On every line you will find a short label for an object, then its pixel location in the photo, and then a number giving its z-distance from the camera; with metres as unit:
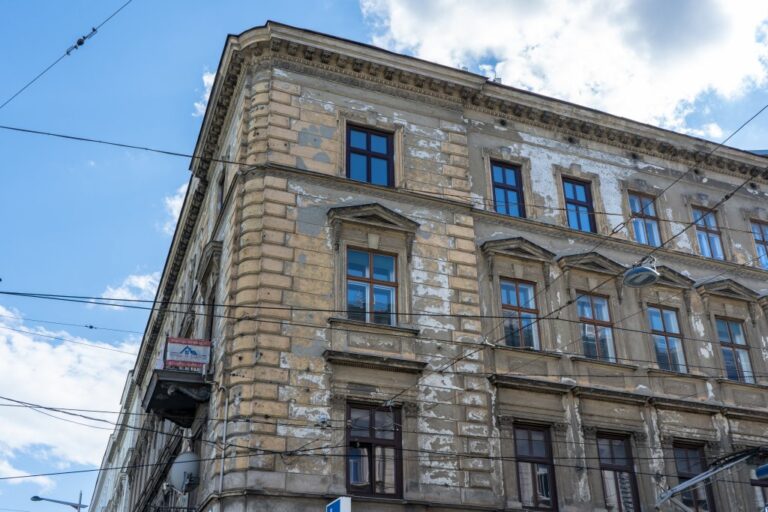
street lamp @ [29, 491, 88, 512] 34.38
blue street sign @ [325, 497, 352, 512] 13.91
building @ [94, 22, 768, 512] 18.11
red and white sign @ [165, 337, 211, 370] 19.52
